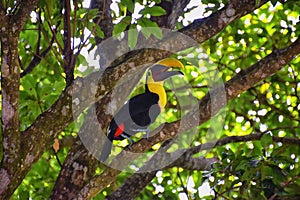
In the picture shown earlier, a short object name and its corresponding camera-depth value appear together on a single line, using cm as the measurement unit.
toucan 910
